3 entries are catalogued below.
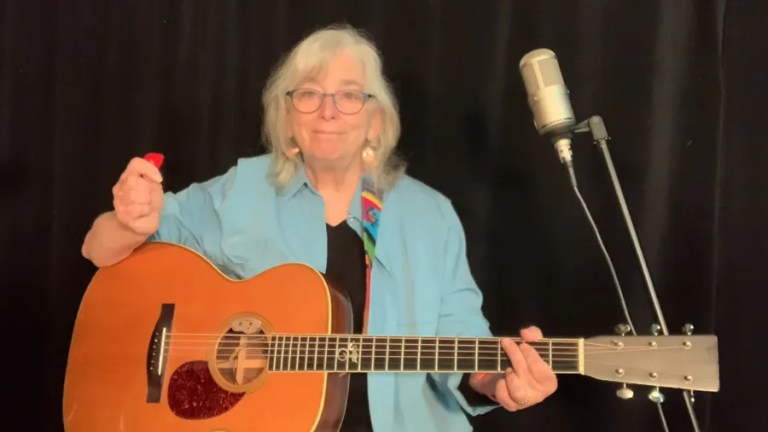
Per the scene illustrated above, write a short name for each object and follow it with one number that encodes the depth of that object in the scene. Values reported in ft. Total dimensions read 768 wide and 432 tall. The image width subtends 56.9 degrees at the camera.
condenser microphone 3.99
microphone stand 3.88
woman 4.75
